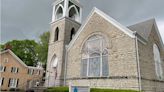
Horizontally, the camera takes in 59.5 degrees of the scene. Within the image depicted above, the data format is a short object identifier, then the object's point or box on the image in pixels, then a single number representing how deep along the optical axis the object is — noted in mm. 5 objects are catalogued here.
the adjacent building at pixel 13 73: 27527
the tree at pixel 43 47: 37781
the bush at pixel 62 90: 11264
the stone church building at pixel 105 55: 12547
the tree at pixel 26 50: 40500
